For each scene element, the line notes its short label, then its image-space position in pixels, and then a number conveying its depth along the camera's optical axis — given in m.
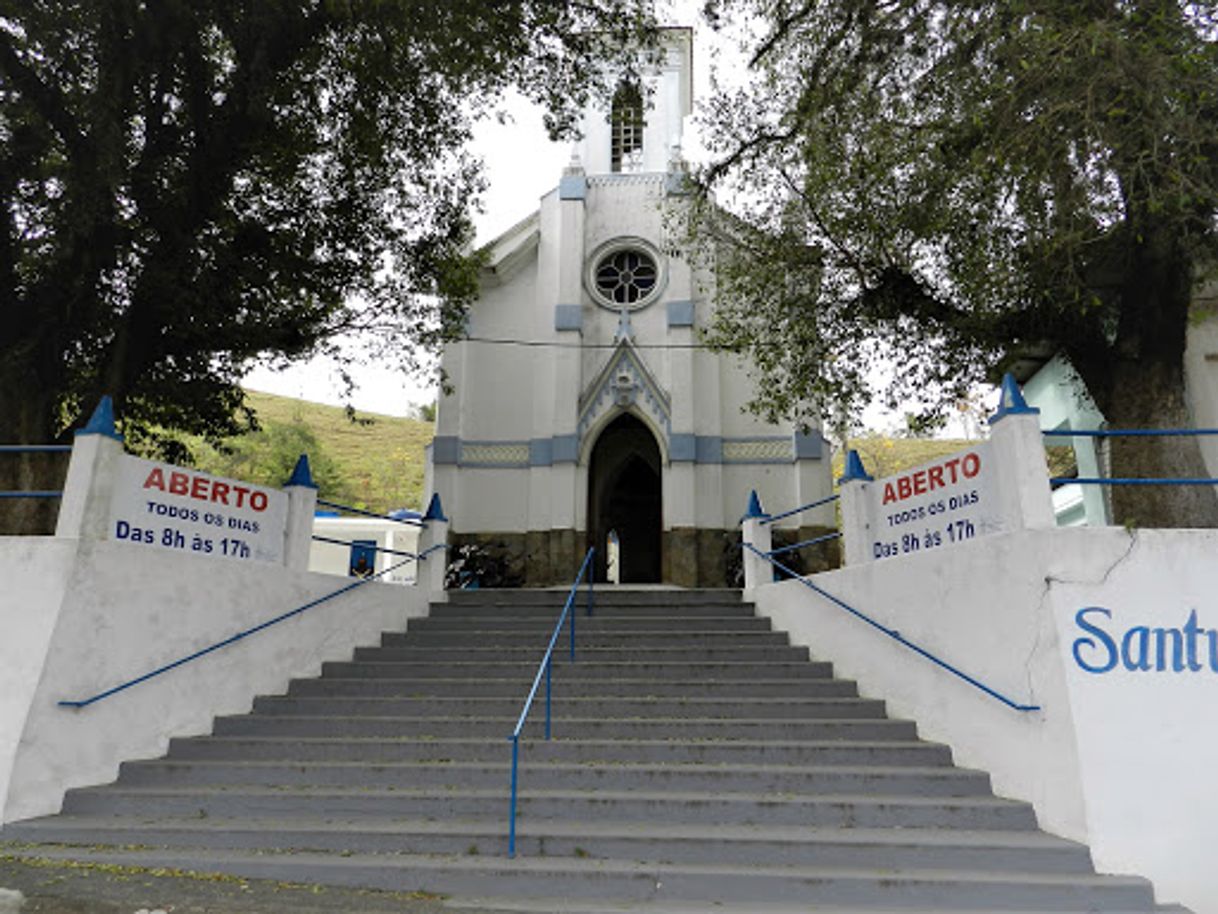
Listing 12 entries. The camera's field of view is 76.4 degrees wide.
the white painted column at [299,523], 8.23
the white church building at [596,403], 15.23
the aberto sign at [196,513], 6.73
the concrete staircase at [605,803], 4.89
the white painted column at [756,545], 10.27
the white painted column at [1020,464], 5.79
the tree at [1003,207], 6.82
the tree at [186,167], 8.09
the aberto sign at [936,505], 6.36
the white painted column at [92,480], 6.31
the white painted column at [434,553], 10.78
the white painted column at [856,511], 7.92
